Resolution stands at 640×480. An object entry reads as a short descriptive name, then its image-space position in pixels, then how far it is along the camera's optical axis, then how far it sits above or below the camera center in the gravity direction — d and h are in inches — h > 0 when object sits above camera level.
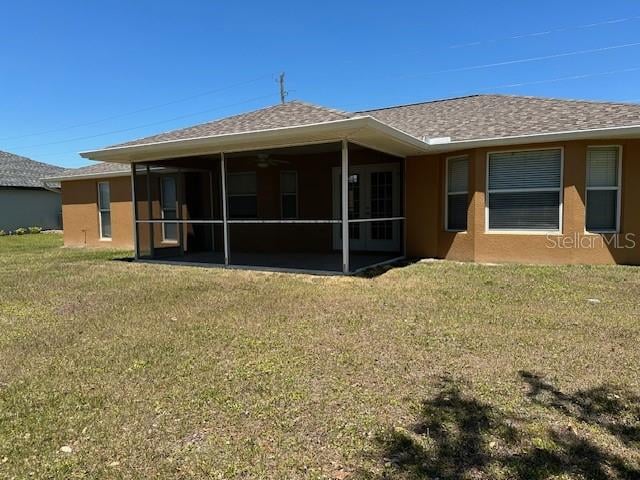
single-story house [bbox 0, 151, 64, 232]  926.4 +31.5
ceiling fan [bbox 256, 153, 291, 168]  457.6 +55.0
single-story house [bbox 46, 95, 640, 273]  339.0 +25.6
